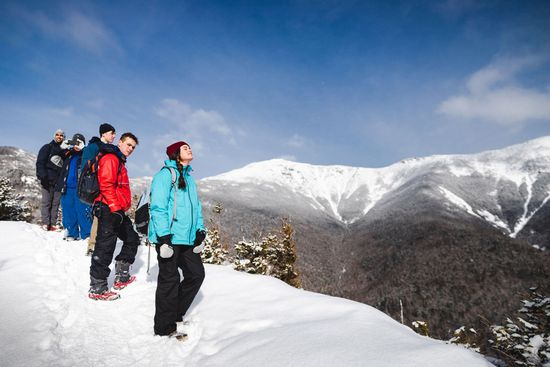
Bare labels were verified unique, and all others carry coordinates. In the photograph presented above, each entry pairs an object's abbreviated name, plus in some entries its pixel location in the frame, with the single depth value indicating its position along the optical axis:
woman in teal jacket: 4.38
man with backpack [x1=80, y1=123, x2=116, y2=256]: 5.85
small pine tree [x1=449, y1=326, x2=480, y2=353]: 6.88
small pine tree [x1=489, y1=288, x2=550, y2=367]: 4.55
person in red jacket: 5.45
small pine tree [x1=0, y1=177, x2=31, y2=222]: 19.48
